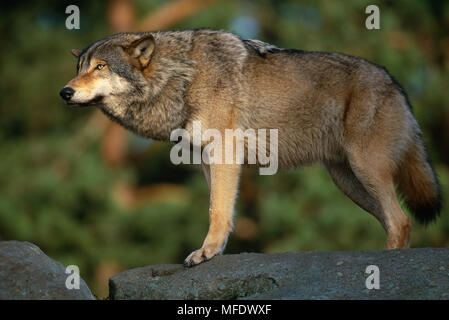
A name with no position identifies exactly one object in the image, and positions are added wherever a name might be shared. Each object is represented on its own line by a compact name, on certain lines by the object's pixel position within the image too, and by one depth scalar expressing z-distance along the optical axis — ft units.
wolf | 17.97
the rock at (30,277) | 14.01
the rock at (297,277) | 14.15
